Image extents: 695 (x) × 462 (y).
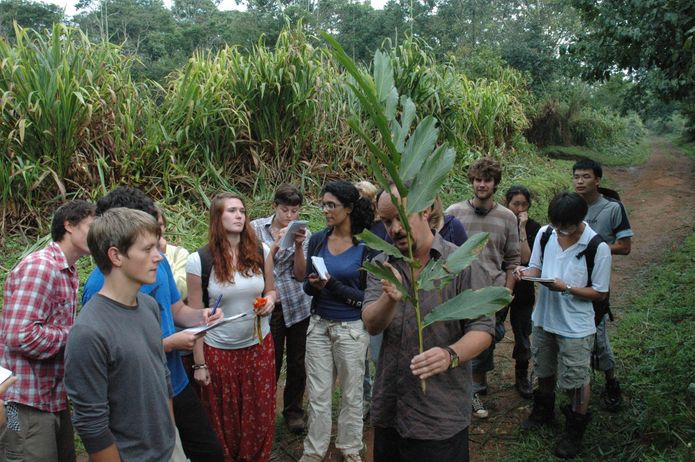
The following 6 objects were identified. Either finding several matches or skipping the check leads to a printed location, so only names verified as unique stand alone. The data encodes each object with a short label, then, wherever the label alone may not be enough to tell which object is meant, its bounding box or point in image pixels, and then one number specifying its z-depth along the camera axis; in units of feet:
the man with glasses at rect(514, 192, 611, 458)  11.27
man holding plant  6.95
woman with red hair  10.52
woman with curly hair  11.60
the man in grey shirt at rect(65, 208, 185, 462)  6.44
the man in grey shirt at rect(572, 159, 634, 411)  12.84
